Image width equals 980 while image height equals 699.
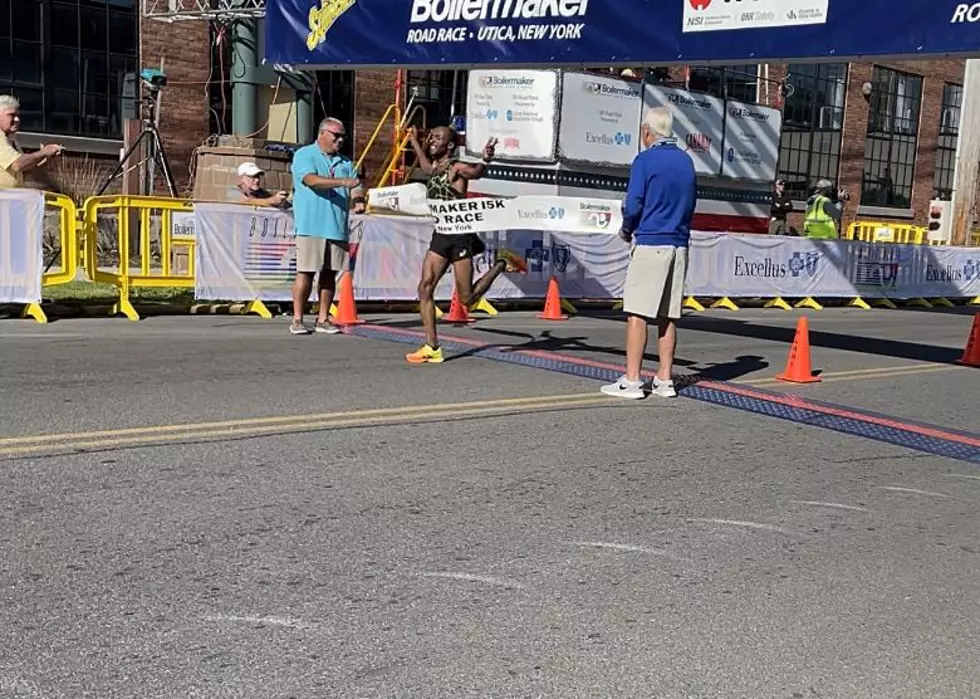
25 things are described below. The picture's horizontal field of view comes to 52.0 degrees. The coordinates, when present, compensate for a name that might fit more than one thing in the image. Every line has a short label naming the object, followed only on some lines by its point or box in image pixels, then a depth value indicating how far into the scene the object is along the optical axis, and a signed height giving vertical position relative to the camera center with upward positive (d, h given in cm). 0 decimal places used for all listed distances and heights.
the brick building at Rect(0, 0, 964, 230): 2070 +264
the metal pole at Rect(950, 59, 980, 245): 1980 +168
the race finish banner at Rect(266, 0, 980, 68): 921 +195
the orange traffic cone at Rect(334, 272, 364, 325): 1062 -119
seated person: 1279 +5
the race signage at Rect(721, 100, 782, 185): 2356 +181
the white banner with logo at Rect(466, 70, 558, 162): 1930 +179
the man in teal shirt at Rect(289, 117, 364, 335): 927 -17
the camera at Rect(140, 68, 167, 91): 1948 +204
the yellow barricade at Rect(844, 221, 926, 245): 2661 -20
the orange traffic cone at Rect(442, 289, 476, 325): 1154 -131
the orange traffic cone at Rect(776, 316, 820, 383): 815 -114
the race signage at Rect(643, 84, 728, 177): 2211 +201
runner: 803 -32
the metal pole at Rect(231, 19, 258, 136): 2025 +224
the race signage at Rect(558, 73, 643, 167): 1962 +177
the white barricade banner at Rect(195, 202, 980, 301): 1190 -81
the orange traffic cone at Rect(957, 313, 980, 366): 974 -115
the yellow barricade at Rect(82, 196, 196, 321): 1109 -67
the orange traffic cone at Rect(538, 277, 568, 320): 1321 -129
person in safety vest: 1953 +9
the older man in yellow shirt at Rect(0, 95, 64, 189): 941 +22
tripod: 2048 +67
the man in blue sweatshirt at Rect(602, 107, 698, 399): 679 -18
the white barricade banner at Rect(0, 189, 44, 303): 1020 -71
